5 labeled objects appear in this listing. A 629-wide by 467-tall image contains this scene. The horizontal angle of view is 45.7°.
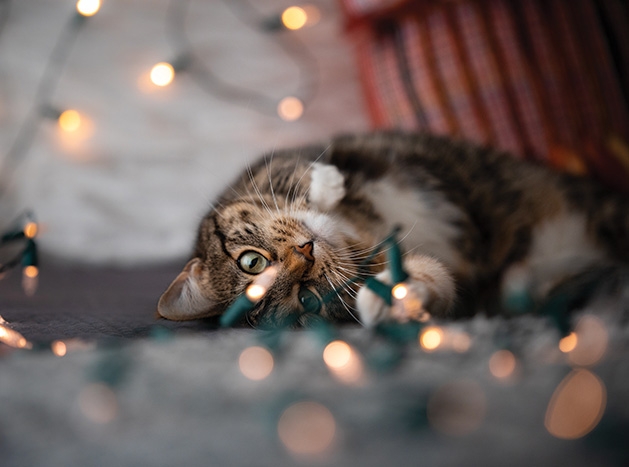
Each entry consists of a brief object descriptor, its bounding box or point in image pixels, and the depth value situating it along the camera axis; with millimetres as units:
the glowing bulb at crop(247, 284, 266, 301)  421
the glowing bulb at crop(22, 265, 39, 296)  514
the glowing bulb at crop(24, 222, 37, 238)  478
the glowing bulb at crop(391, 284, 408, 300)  394
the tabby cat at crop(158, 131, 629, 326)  440
